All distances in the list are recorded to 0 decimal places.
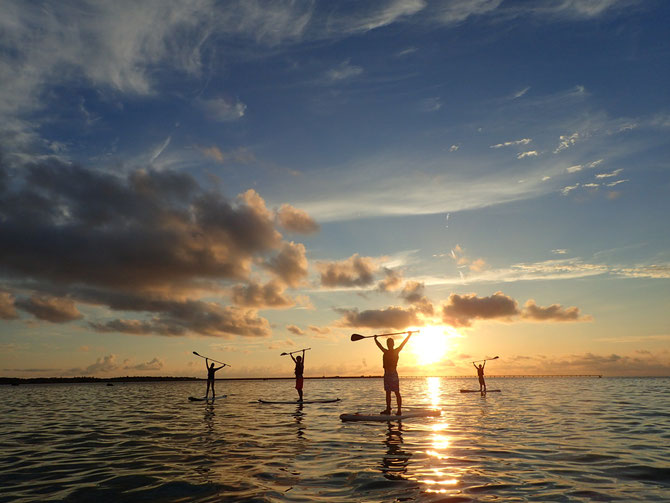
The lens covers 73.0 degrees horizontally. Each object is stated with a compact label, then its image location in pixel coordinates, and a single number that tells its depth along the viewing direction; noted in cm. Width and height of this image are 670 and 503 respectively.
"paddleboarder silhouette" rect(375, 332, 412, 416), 2155
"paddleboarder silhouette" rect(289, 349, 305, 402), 3416
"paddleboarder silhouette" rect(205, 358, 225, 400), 3881
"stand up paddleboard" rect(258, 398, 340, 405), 3304
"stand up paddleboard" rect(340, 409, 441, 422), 2033
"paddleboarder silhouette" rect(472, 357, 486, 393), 4662
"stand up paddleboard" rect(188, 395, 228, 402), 3694
